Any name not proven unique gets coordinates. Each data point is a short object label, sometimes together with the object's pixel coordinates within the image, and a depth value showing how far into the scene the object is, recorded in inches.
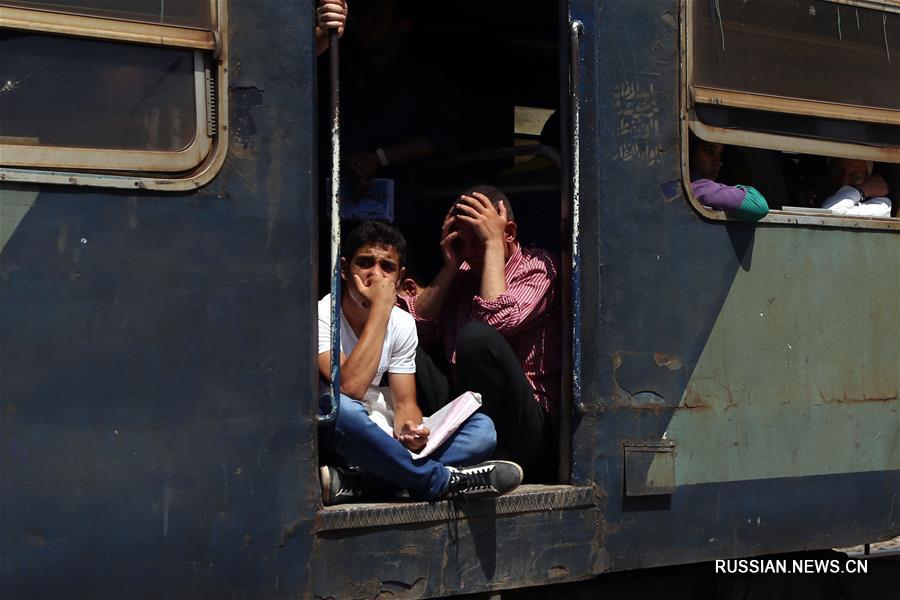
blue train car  205.3
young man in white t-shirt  241.0
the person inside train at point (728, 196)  282.5
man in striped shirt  268.5
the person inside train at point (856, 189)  313.0
